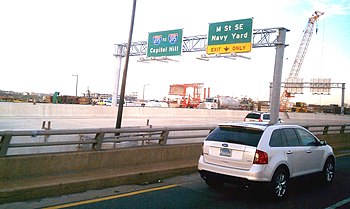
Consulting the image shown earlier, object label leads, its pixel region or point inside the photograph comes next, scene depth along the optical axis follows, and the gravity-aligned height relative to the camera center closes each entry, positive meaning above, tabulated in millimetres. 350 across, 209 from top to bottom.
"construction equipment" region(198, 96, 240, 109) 66125 +2292
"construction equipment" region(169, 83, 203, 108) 67062 +3710
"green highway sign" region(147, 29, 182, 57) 29625 +5838
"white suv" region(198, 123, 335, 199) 6742 -779
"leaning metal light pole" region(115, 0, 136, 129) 12406 +1057
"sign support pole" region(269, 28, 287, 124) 22219 +1924
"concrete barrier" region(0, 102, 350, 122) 30672 -582
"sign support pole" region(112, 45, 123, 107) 33938 +3897
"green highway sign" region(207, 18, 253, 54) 24781 +5848
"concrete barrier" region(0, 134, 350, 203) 6441 -1481
